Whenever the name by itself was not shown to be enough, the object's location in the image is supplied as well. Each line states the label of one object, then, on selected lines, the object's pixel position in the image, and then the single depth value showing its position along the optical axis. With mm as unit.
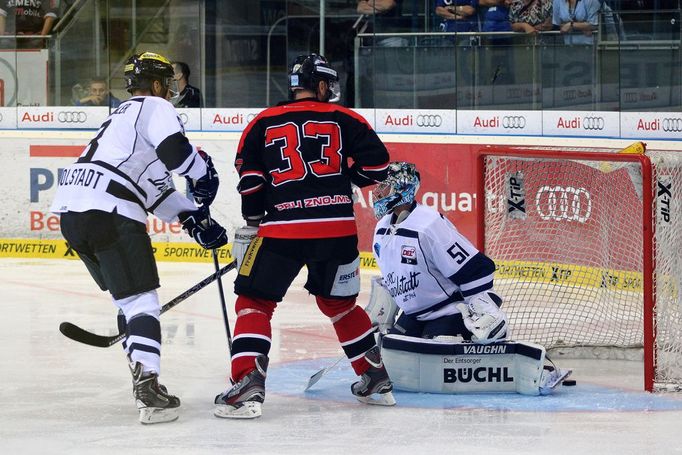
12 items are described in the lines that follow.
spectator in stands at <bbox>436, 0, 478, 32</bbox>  17812
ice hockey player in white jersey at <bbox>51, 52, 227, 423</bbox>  8719
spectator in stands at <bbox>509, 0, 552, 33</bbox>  17625
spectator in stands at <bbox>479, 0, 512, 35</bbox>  17859
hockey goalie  9500
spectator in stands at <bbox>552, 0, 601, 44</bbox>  17234
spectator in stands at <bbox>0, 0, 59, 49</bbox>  18812
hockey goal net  9781
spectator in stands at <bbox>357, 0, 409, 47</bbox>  17875
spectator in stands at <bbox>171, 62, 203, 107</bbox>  18437
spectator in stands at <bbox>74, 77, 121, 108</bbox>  18656
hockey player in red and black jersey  8891
